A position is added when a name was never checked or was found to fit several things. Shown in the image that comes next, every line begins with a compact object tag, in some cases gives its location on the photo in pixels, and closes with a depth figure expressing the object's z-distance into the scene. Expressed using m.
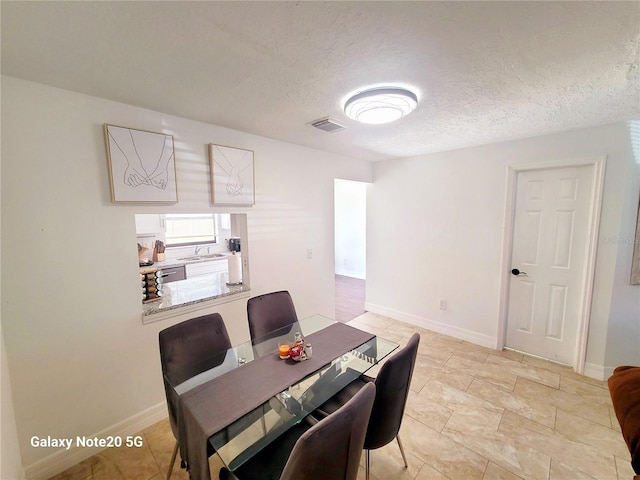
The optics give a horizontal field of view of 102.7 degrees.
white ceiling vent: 2.04
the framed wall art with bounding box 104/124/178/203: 1.68
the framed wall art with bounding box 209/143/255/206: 2.17
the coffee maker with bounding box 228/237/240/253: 4.72
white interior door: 2.48
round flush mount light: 1.53
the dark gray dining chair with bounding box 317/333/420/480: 1.27
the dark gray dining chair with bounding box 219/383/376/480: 0.85
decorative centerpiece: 1.60
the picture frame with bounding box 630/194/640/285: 2.19
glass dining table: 1.15
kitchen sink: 4.31
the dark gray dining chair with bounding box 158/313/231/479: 1.48
